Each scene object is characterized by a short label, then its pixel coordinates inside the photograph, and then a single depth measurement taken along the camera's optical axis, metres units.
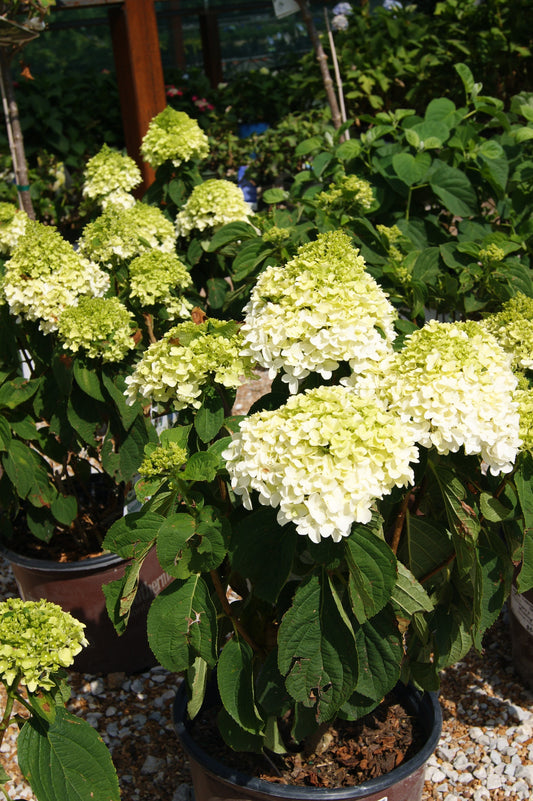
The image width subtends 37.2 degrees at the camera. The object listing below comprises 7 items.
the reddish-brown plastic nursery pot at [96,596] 2.34
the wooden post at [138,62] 4.50
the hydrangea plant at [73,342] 2.04
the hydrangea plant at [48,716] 1.34
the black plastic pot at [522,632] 2.21
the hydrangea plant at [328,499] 1.22
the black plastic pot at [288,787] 1.54
